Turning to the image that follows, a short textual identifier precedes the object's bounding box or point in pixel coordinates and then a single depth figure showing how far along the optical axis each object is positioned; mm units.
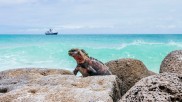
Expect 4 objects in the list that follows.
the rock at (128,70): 4339
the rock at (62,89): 2565
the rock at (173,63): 3939
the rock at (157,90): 1927
